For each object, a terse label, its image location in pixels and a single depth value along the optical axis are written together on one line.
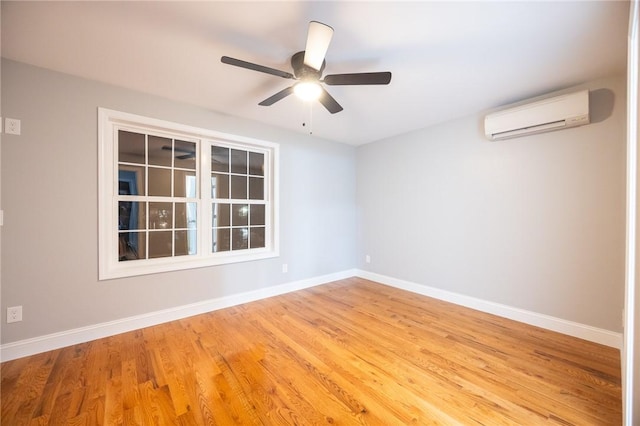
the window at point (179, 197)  2.55
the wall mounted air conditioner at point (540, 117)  2.31
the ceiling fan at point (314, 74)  1.50
